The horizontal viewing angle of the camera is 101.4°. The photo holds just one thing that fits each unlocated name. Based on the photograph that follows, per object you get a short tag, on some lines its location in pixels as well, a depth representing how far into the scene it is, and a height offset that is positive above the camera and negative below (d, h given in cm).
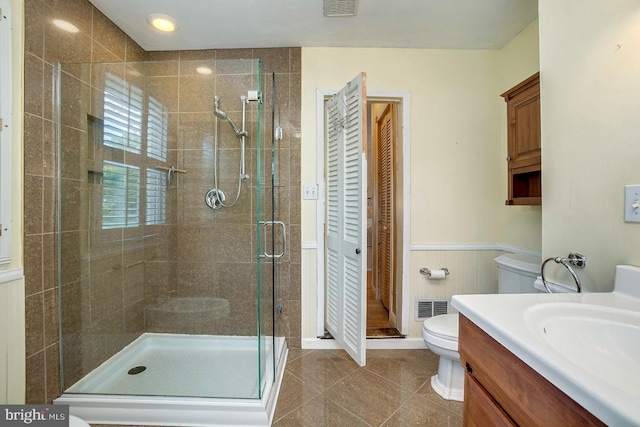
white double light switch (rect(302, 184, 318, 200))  205 +17
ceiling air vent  158 +128
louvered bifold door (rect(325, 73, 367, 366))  164 -3
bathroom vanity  42 -31
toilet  149 -70
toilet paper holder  204 -45
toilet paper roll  202 -47
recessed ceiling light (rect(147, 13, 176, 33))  171 +129
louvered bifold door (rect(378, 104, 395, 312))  249 +9
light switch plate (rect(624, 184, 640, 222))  85 +3
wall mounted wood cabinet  146 +42
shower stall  145 -16
